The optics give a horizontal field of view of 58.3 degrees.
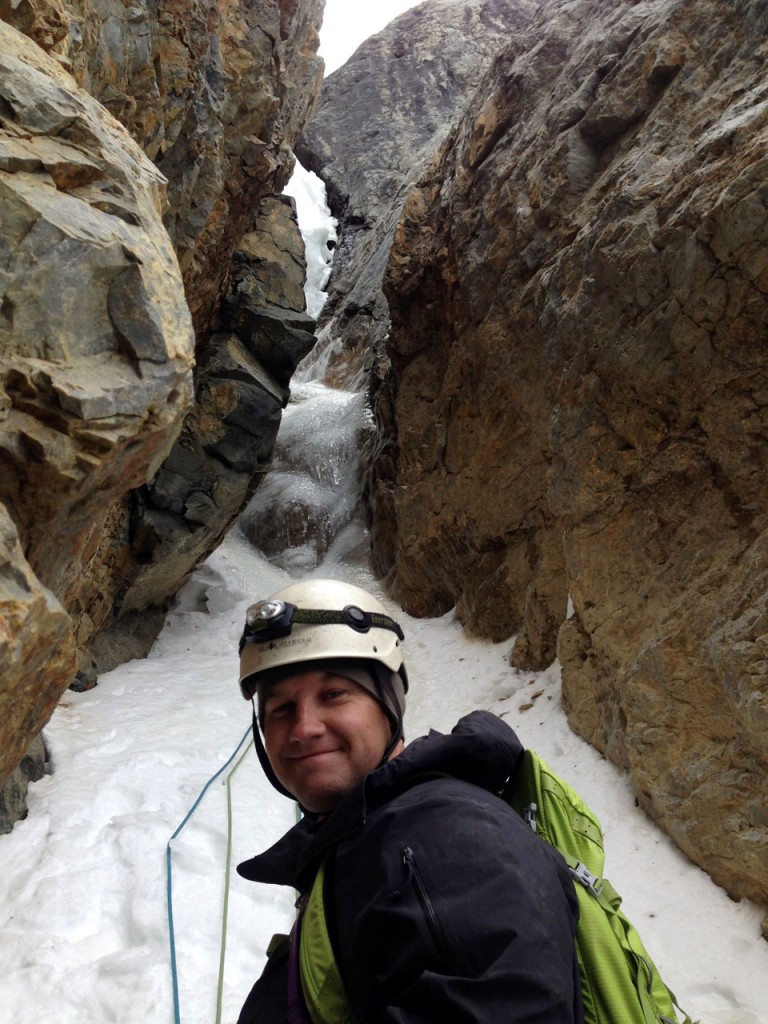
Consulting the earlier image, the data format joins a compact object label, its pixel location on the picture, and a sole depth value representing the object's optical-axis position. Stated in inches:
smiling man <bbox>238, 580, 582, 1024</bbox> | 45.2
